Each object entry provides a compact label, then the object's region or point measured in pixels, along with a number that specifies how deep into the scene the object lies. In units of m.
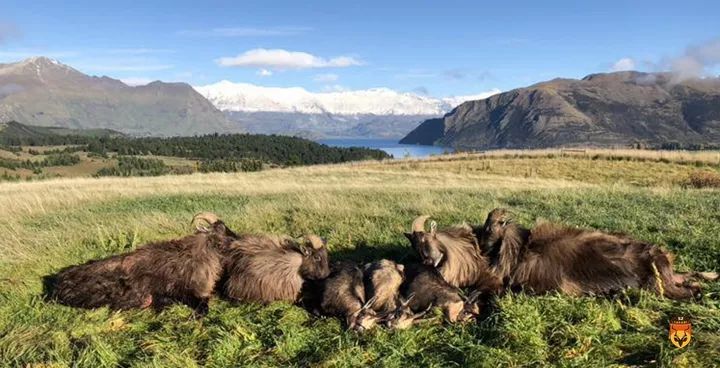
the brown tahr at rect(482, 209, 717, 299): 6.50
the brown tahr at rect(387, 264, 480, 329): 6.18
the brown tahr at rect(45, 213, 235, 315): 7.17
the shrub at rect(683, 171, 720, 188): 27.89
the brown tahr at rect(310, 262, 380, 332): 6.18
